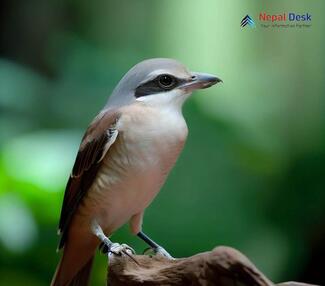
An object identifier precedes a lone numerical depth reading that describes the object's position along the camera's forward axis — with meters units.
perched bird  2.43
